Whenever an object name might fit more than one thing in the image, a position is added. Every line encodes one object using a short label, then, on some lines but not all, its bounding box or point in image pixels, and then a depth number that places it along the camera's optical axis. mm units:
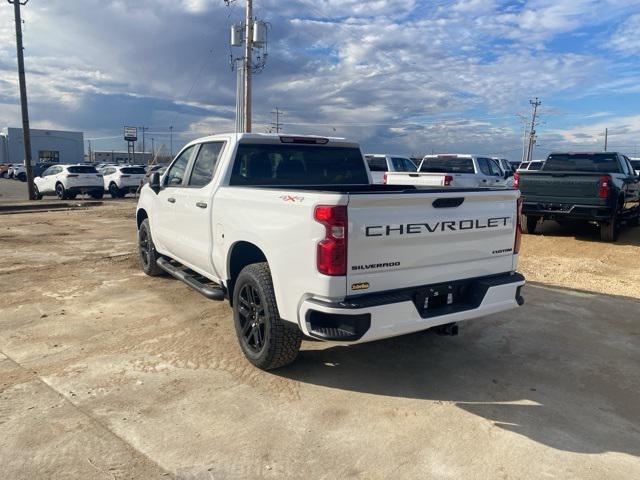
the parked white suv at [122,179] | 24969
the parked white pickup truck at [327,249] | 3270
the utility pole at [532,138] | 73750
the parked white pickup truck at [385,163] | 16094
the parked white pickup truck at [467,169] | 14336
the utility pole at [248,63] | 25578
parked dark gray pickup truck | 10125
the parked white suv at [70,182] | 22578
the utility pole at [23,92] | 22188
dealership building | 72938
